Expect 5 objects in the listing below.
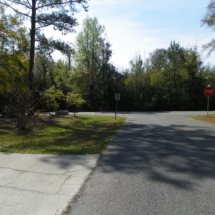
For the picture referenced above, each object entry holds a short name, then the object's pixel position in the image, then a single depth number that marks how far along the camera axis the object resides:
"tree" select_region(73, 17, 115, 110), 41.50
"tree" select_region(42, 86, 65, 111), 24.29
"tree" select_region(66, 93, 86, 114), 26.29
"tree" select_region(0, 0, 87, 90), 19.09
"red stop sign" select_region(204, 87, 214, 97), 25.86
